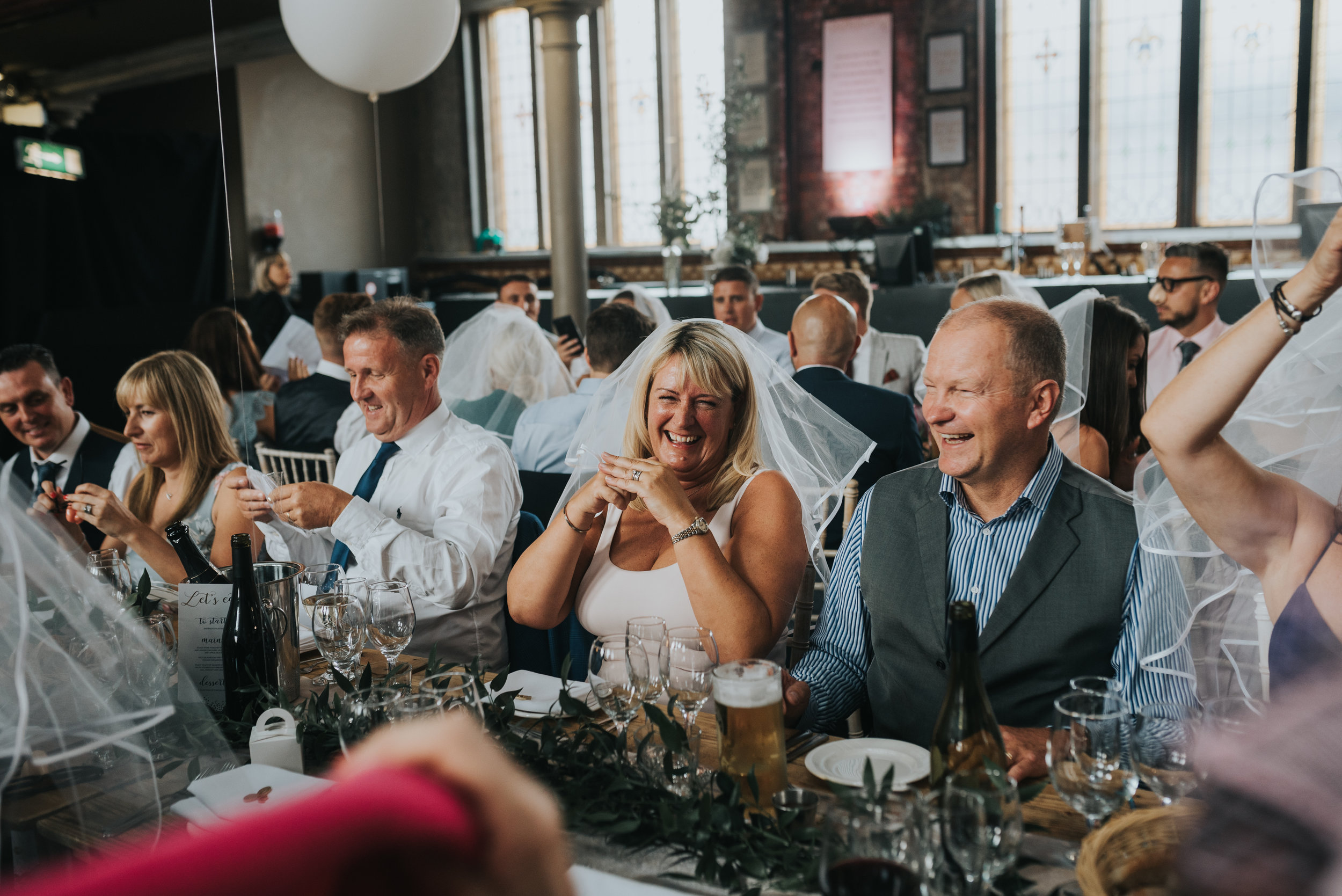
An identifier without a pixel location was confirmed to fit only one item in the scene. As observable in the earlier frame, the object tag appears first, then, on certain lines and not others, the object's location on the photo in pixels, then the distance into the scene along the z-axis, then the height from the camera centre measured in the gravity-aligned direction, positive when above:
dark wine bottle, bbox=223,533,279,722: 1.71 -0.54
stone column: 7.32 +1.22
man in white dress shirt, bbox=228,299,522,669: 2.30 -0.44
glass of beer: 1.30 -0.55
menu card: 1.73 -0.54
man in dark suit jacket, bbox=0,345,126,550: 2.67 -0.26
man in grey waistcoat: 1.70 -0.48
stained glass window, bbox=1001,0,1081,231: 9.97 +1.87
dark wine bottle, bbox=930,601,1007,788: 1.27 -0.54
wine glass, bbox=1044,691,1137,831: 1.14 -0.53
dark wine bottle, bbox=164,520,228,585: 1.96 -0.48
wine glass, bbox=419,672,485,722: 1.32 -0.50
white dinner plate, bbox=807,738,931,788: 1.36 -0.64
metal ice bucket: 1.73 -0.51
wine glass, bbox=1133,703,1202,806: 1.14 -0.53
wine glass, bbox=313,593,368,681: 1.67 -0.52
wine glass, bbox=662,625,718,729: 1.40 -0.50
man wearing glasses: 4.49 -0.01
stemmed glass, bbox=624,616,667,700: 1.44 -0.47
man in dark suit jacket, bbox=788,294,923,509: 3.59 -0.32
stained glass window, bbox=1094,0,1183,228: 9.70 +1.78
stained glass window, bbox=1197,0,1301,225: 9.32 +1.76
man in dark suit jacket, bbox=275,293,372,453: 4.45 -0.34
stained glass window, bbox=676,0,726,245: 11.02 +2.45
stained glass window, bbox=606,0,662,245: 11.77 +2.23
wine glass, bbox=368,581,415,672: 1.72 -0.51
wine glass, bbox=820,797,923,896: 0.89 -0.50
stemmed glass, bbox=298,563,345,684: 1.94 -0.50
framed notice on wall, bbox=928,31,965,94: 10.09 +2.40
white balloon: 3.76 +1.09
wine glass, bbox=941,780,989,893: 0.96 -0.50
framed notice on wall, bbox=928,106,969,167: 10.22 +1.65
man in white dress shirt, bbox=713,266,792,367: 5.62 +0.01
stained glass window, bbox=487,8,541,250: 12.44 +2.32
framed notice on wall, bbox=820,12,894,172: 10.38 +2.17
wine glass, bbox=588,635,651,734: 1.43 -0.52
